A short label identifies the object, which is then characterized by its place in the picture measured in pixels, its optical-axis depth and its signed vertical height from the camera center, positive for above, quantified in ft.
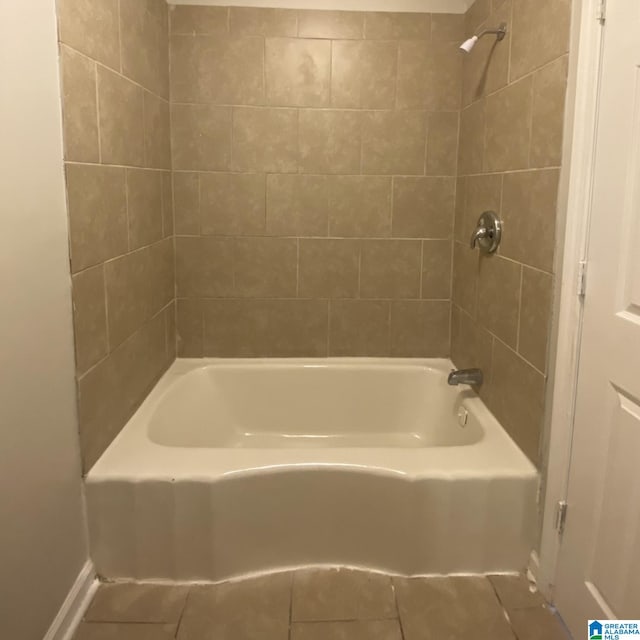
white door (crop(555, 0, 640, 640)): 4.43 -1.23
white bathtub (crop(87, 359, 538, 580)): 5.97 -3.02
